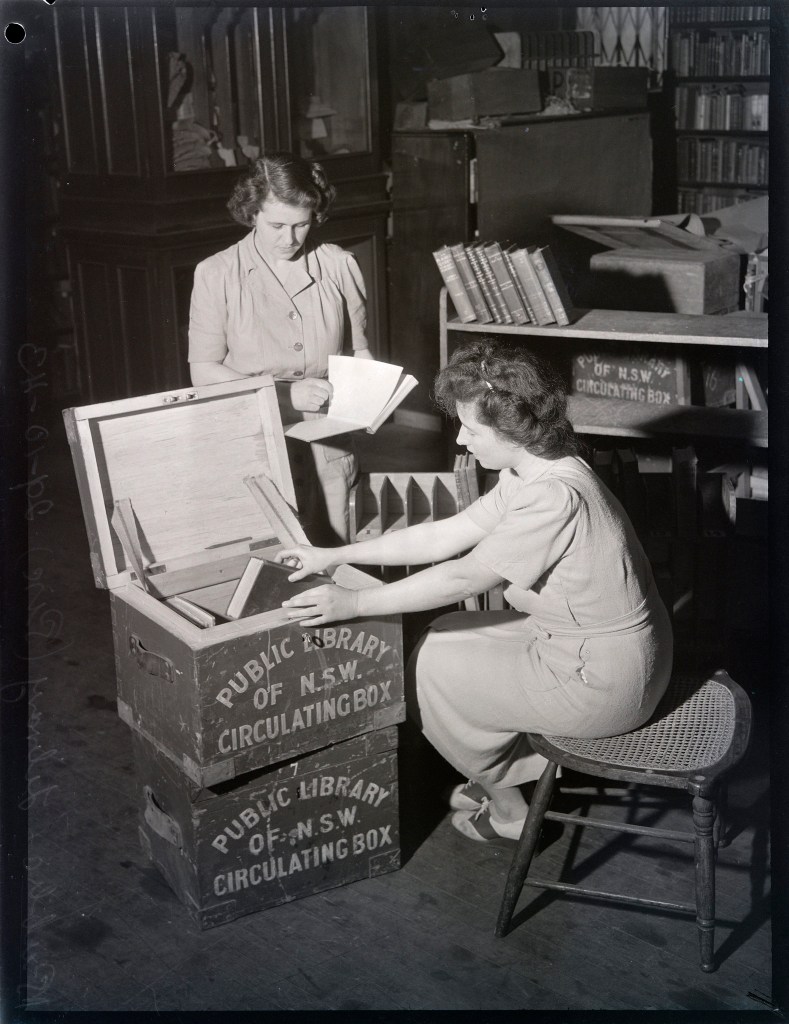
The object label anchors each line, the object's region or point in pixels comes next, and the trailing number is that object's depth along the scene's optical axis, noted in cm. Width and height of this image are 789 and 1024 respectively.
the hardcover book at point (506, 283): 375
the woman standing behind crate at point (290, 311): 305
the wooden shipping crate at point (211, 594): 236
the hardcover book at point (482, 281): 379
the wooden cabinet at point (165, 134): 516
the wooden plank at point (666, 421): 362
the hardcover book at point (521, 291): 374
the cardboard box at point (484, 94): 584
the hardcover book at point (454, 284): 381
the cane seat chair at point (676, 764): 228
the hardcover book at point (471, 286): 379
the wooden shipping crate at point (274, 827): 248
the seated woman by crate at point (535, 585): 233
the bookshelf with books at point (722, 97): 723
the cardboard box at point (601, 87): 637
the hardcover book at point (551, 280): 371
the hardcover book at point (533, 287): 372
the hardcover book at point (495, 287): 377
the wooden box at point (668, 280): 419
